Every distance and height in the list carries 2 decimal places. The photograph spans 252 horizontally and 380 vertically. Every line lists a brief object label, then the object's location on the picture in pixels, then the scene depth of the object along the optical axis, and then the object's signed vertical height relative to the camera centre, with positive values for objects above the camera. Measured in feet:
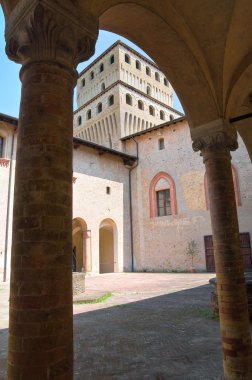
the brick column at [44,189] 7.27 +1.75
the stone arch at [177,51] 15.17 +10.57
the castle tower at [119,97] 100.63 +55.15
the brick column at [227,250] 13.53 +0.14
